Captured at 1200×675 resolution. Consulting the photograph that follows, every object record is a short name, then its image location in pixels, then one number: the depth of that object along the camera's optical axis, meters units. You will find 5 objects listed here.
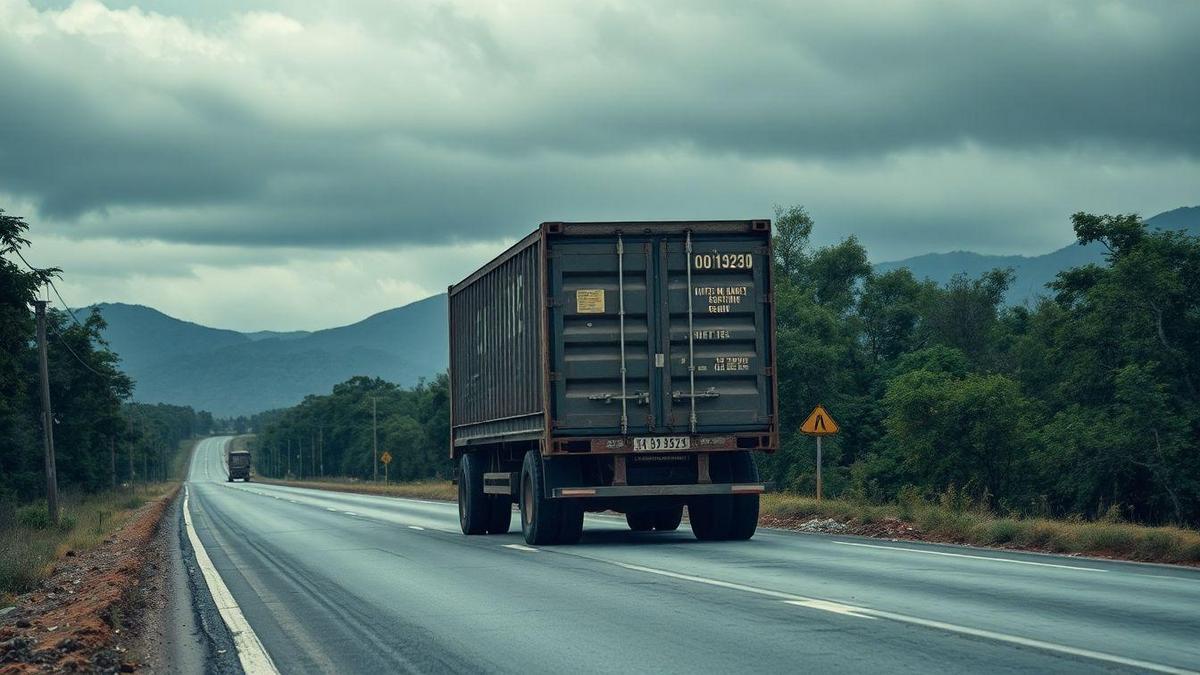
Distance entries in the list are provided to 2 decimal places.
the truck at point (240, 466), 139.25
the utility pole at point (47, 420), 40.62
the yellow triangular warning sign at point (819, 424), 25.73
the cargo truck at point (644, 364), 18.28
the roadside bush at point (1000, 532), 18.69
